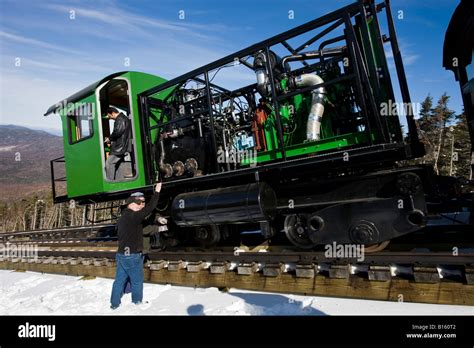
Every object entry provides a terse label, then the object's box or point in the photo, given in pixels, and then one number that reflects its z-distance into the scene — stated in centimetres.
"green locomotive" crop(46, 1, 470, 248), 418
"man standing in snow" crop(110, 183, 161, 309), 468
